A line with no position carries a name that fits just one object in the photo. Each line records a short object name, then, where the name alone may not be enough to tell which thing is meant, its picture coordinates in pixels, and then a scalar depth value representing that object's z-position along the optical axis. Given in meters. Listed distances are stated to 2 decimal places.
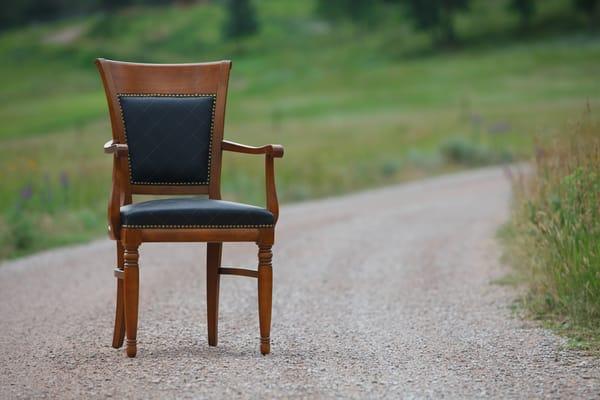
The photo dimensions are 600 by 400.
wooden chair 12.71
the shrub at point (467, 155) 50.34
